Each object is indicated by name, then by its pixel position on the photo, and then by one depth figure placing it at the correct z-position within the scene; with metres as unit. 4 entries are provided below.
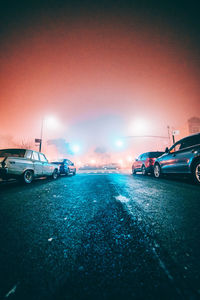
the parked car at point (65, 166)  11.39
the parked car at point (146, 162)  8.59
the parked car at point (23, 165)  5.08
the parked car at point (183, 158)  4.57
